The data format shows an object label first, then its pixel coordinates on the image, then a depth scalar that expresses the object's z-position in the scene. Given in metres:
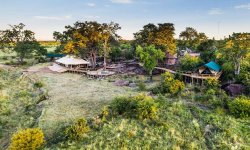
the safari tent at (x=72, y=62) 38.56
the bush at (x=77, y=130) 13.02
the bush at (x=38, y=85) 25.97
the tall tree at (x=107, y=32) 38.18
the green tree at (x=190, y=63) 30.89
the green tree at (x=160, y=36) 40.41
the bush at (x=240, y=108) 16.84
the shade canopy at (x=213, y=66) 27.49
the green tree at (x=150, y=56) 32.00
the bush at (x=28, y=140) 12.02
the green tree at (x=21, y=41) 42.39
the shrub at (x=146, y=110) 15.21
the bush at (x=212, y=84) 23.98
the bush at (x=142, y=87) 24.44
